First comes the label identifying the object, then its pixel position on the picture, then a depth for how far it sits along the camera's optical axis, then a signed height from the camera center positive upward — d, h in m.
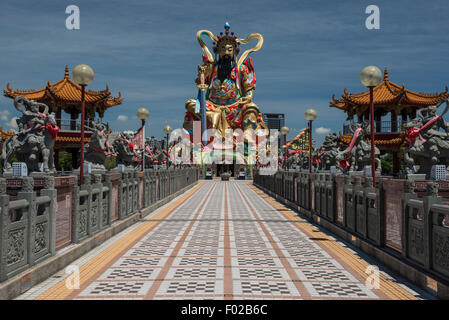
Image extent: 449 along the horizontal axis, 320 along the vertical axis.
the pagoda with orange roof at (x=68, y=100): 35.81 +5.95
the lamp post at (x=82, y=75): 8.91 +2.00
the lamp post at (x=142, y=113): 16.81 +2.20
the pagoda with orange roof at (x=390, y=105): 35.25 +5.53
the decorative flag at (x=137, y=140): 26.69 +1.79
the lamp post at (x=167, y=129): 26.70 +2.46
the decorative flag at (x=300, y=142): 44.29 +2.91
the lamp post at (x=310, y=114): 15.73 +2.05
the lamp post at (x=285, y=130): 24.89 +2.27
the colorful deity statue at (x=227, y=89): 54.00 +10.56
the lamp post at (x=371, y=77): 9.05 +2.02
